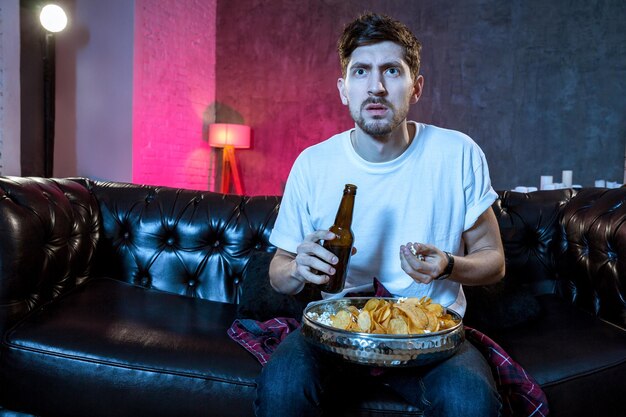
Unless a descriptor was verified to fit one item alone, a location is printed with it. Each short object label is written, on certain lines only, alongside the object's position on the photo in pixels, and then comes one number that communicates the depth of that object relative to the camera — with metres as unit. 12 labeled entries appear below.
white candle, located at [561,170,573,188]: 3.94
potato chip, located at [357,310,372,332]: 0.98
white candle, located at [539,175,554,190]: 3.93
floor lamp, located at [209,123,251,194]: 5.07
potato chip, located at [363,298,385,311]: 1.05
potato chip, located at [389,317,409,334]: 0.97
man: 1.33
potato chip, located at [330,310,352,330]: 1.00
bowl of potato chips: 0.94
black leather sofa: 1.29
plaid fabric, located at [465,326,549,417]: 1.18
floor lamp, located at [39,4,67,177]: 3.74
